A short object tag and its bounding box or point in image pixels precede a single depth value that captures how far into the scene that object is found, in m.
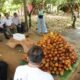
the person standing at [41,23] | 4.51
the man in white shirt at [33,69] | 0.76
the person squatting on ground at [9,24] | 3.79
